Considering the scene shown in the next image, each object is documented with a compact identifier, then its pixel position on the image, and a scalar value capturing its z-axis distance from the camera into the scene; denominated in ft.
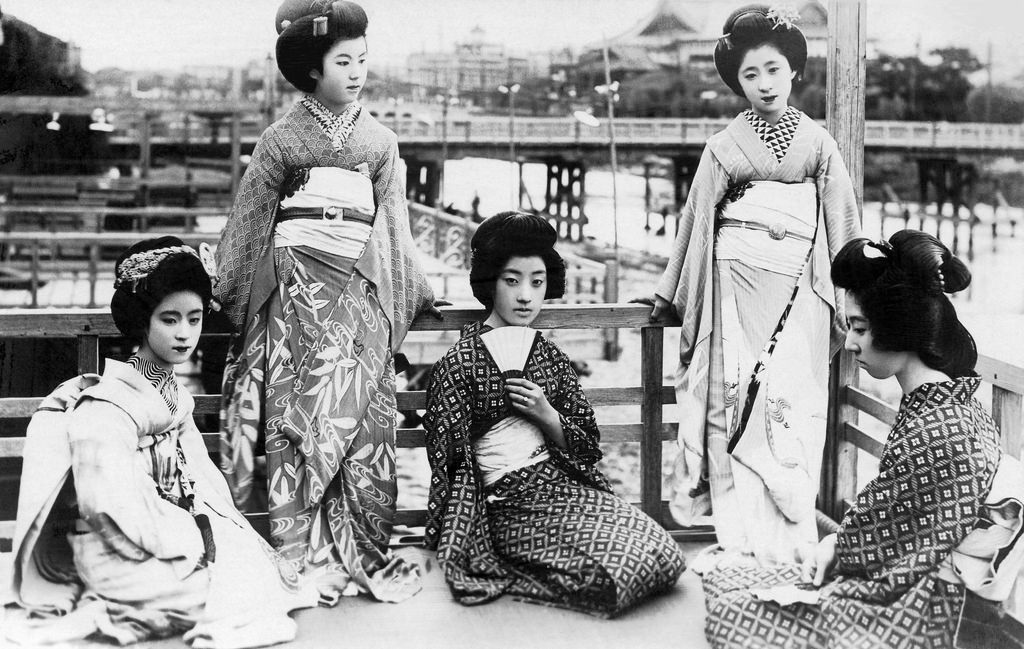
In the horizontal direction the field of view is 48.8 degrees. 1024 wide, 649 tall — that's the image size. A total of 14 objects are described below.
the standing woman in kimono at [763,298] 11.05
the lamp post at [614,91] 95.55
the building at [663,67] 107.65
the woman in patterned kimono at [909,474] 7.69
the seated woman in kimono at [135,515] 8.84
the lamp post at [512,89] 81.71
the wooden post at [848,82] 12.12
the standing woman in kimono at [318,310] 10.70
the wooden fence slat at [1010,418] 9.86
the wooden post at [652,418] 12.01
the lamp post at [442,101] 99.40
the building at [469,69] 86.69
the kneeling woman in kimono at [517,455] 10.05
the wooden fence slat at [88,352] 11.07
